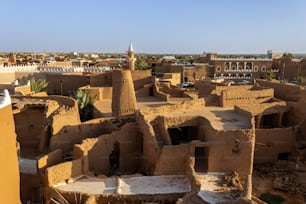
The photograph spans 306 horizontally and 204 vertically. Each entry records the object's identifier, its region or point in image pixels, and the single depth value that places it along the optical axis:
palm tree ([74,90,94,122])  22.19
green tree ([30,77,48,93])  27.28
